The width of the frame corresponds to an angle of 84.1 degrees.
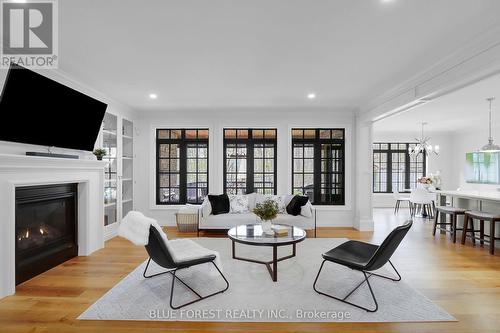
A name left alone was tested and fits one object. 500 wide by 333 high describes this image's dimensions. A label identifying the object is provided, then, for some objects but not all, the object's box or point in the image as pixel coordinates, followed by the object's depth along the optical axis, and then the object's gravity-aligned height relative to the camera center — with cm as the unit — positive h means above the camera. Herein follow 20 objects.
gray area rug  245 -131
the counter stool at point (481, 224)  426 -96
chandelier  790 +57
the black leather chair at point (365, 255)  261 -94
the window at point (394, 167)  970 -1
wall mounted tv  291 +66
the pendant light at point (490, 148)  546 +37
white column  600 -18
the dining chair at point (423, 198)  729 -83
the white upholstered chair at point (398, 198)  820 -93
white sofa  518 -100
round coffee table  325 -90
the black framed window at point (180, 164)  640 +6
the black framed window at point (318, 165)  635 +4
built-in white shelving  521 -6
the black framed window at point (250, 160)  638 +15
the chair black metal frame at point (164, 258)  263 -91
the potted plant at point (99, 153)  449 +22
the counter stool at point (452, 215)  499 -91
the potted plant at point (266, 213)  375 -63
